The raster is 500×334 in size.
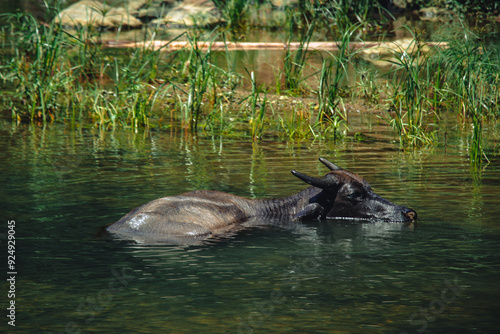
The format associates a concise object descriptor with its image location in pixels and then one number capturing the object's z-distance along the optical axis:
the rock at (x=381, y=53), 20.73
